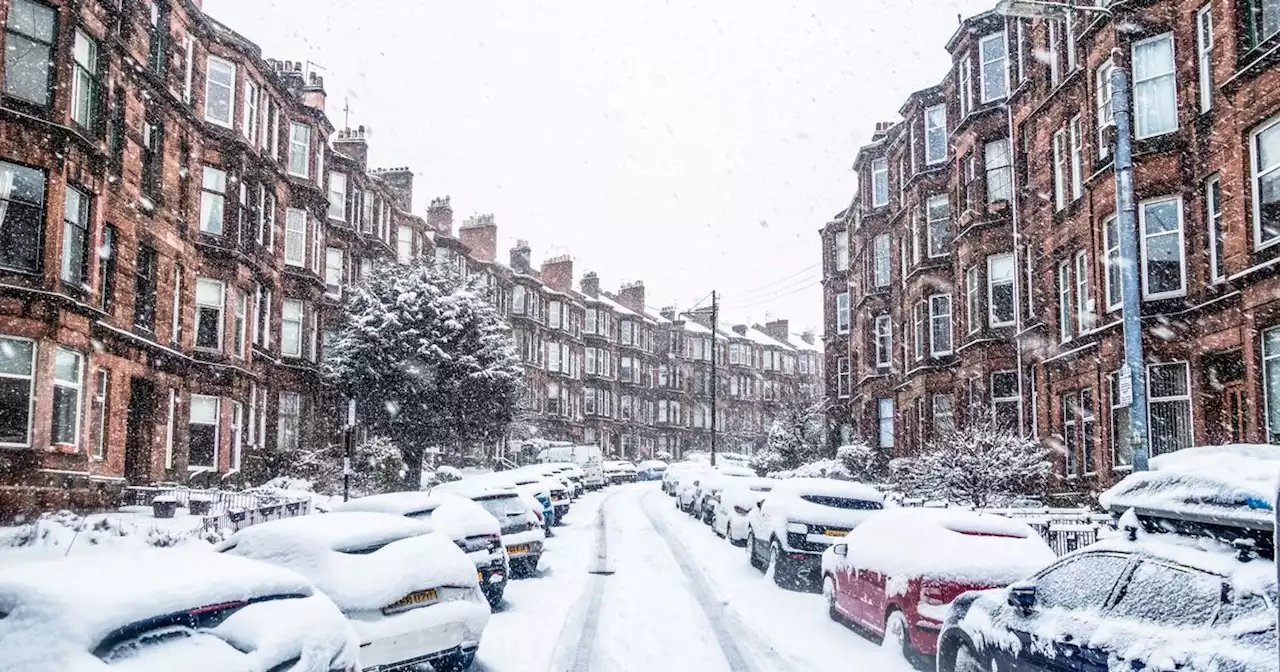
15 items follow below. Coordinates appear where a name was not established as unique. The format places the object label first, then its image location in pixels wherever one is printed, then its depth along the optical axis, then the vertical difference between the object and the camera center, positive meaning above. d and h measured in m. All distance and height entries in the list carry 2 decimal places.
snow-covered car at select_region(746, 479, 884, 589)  13.64 -1.39
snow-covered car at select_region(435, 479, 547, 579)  14.23 -1.49
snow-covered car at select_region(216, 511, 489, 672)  7.24 -1.24
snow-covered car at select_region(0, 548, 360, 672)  4.04 -0.91
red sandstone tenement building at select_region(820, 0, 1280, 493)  16.22 +4.53
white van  44.38 -1.60
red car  8.50 -1.30
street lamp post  11.34 +2.09
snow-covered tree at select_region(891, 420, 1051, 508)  20.92 -0.90
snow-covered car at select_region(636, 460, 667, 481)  58.22 -2.80
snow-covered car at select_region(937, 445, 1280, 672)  4.56 -0.87
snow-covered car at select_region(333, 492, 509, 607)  11.43 -1.23
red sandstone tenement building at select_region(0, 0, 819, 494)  18.22 +4.72
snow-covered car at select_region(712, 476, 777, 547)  18.98 -1.64
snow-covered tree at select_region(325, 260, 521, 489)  31.88 +2.07
